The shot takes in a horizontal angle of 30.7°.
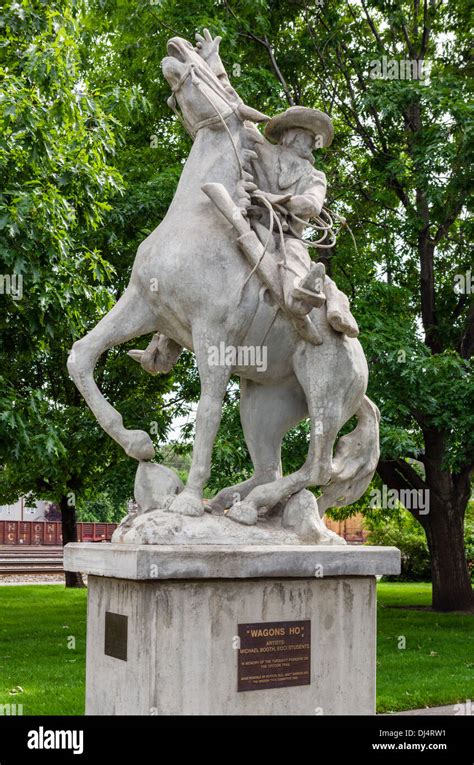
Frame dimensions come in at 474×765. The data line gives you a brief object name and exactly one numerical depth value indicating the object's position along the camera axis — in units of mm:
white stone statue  5289
